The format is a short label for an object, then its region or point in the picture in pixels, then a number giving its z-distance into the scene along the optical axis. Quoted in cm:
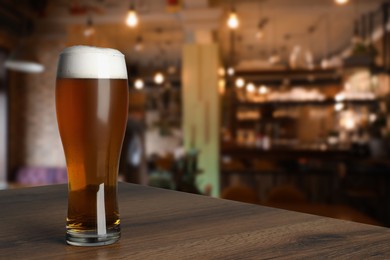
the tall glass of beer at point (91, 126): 60
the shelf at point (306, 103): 884
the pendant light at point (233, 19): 561
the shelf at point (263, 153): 724
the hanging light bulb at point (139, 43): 917
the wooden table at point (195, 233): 51
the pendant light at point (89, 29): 701
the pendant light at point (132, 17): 552
